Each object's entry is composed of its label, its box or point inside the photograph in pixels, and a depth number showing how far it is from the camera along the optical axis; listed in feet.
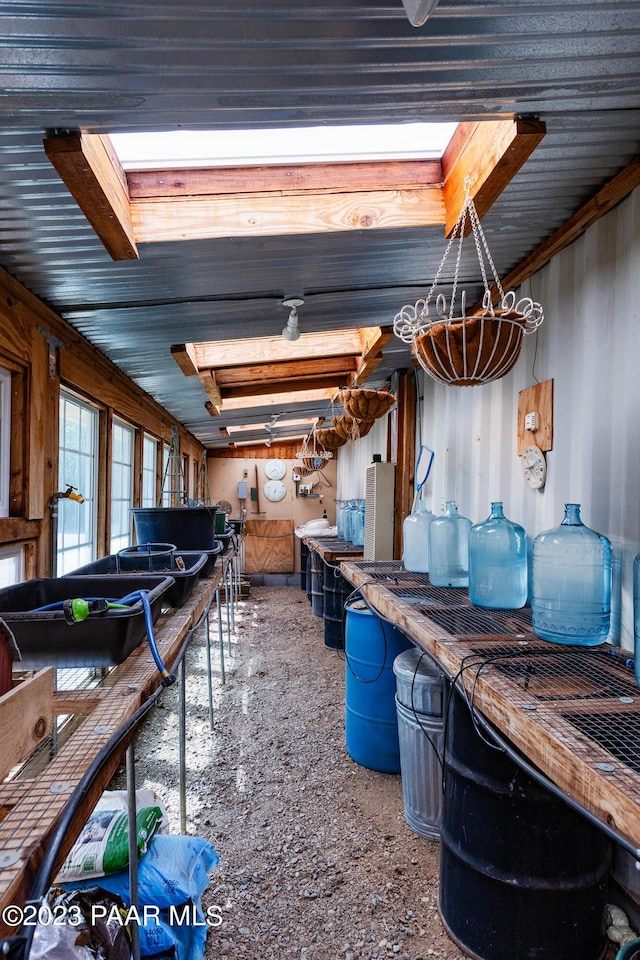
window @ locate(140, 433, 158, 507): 17.42
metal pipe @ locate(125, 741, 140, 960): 4.11
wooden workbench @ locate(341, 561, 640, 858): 2.93
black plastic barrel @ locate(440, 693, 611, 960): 4.99
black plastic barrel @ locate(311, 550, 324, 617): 19.25
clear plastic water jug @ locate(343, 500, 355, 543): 19.30
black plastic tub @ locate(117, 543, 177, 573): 7.47
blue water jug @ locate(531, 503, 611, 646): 5.39
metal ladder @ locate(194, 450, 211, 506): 28.12
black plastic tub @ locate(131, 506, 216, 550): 9.41
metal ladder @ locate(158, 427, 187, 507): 15.88
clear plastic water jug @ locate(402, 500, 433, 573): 9.98
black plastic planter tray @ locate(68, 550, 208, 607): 6.61
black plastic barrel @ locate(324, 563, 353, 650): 15.78
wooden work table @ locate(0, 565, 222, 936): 2.19
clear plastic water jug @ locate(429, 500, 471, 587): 8.63
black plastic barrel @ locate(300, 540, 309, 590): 27.45
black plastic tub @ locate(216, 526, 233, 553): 13.21
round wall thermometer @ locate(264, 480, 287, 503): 31.37
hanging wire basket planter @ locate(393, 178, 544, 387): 5.80
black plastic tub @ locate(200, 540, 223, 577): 9.37
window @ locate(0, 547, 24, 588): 7.39
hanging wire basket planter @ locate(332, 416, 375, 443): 14.52
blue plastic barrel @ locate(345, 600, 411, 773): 9.08
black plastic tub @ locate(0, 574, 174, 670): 4.16
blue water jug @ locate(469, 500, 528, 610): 6.85
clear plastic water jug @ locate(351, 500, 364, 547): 18.38
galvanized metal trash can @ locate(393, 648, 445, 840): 7.23
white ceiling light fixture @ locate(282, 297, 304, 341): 8.74
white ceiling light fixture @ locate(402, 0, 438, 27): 2.70
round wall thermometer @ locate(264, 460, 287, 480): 31.50
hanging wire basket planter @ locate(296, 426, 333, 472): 23.88
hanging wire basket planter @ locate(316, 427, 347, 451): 18.19
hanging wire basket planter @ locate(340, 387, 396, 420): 11.26
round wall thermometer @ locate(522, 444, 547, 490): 7.27
